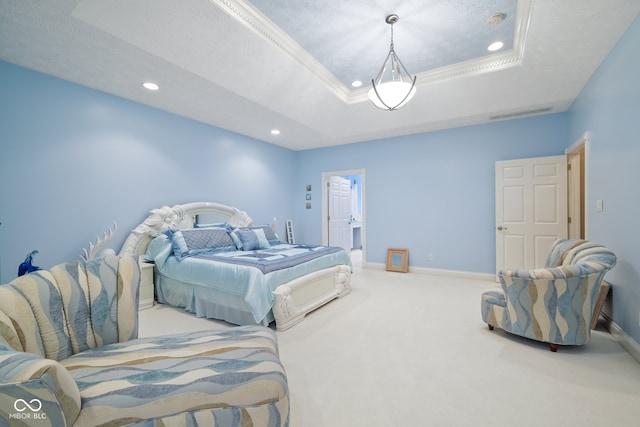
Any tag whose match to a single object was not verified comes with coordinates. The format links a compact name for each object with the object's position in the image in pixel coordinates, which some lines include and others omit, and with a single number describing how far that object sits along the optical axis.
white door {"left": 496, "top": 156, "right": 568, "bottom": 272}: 4.03
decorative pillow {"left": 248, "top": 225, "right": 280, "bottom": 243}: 4.69
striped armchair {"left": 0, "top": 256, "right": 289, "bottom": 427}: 0.86
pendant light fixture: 2.59
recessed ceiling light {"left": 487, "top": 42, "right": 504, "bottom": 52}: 3.02
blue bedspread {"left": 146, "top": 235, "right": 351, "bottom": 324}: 2.72
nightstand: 3.53
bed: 2.81
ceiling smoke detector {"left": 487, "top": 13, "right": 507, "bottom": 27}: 2.54
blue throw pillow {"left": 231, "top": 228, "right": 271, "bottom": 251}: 4.16
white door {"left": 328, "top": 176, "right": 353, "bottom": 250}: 6.58
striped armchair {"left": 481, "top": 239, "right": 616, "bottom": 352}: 2.21
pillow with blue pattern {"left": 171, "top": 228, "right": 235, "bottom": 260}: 3.55
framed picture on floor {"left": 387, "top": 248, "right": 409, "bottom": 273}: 5.21
